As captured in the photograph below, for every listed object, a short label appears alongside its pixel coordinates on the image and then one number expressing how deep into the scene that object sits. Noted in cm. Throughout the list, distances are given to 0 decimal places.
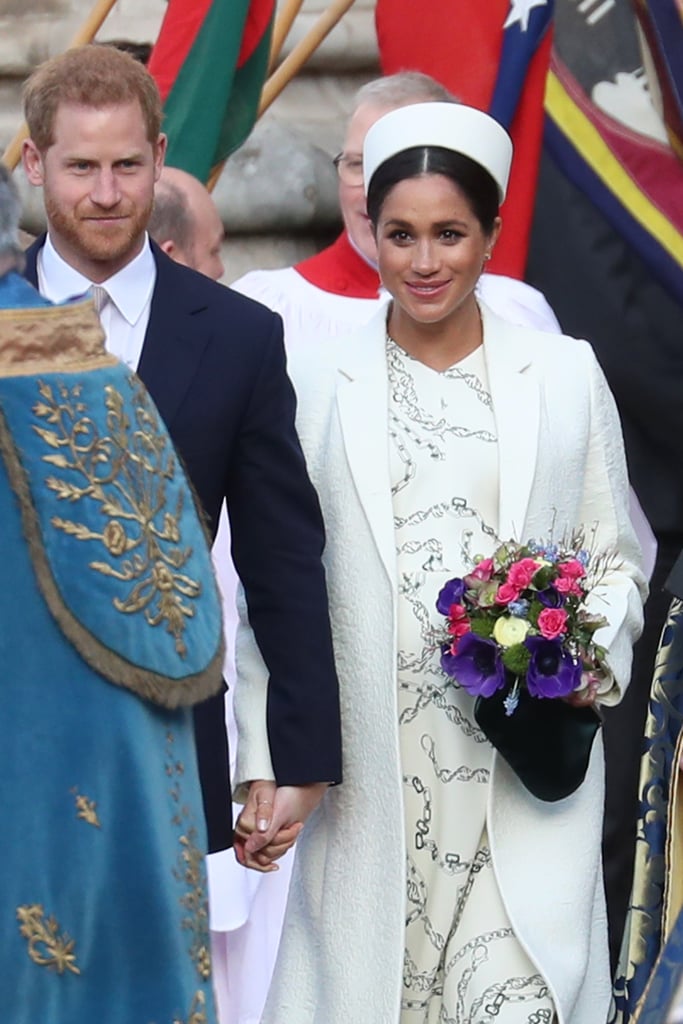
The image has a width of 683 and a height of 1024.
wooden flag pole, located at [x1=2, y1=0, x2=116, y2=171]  1436
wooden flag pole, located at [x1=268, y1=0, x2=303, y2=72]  1480
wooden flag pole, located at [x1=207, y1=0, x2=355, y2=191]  1491
